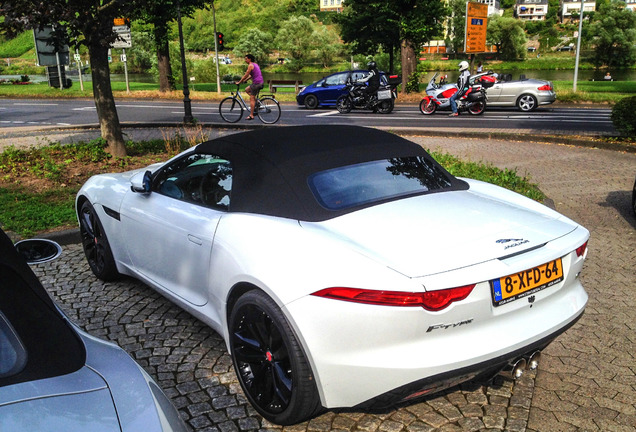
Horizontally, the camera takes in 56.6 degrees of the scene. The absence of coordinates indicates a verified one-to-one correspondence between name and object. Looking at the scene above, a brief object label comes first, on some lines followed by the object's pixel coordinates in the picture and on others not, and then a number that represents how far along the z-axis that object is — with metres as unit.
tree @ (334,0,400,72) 36.28
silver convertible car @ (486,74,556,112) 22.09
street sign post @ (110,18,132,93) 20.91
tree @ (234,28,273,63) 84.44
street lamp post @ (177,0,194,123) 17.69
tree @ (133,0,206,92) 28.35
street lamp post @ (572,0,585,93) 25.76
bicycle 18.36
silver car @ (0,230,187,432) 1.53
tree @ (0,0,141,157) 9.11
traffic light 29.45
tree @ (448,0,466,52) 87.12
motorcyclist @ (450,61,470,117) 20.39
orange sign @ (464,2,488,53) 30.69
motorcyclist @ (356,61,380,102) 21.95
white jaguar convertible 2.66
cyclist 17.42
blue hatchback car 24.75
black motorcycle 22.19
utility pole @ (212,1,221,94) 30.24
